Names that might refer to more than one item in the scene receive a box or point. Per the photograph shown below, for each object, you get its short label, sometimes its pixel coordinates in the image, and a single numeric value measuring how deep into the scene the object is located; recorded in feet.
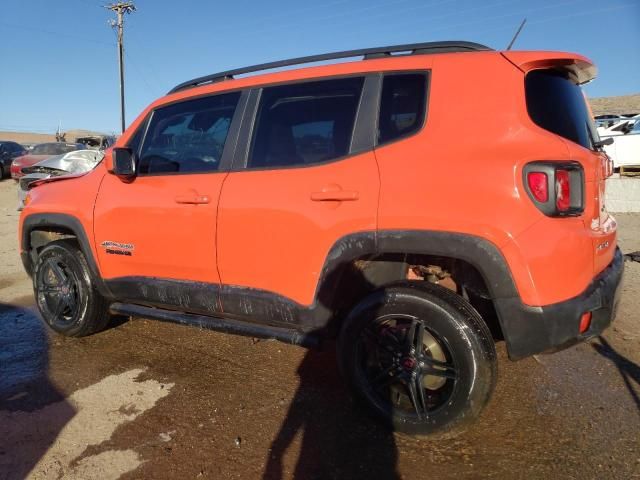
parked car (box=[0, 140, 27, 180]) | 70.74
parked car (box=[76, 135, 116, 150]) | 84.43
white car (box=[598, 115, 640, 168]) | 37.03
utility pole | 103.72
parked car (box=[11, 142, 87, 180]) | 62.69
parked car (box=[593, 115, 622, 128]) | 64.74
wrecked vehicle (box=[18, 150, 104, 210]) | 31.27
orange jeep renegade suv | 7.32
